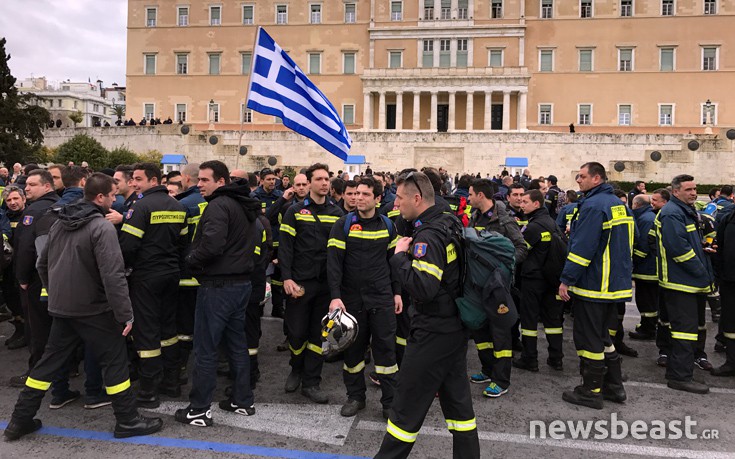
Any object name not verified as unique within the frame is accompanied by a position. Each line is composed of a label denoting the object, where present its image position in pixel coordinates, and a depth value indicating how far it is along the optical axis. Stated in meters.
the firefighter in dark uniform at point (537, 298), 6.08
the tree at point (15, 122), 30.72
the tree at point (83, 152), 29.02
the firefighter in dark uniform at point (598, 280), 5.05
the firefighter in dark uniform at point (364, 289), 4.80
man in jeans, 4.49
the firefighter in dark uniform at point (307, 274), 5.25
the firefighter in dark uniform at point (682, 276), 5.49
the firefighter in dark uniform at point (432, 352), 3.49
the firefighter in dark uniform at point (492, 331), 5.33
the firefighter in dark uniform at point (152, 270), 4.89
